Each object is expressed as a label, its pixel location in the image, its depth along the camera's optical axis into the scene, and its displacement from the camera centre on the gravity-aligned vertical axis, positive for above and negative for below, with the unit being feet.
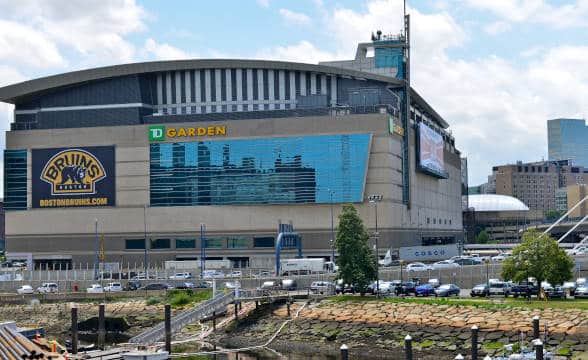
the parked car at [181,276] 381.30 -8.85
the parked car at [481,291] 295.99 -11.90
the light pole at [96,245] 478.43 +4.76
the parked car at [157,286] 361.51 -11.76
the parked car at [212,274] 376.48 -8.13
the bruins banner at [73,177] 499.10 +39.76
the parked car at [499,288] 295.69 -11.12
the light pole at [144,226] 495.00 +14.15
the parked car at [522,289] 285.23 -11.11
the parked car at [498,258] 414.53 -2.99
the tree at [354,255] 296.71 -0.82
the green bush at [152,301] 338.75 -16.15
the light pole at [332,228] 435.12 +11.53
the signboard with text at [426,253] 477.77 -0.49
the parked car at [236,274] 388.37 -8.18
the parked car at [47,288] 378.92 -12.81
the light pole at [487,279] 301.18 -9.30
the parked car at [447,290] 299.38 -11.80
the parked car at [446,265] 350.93 -4.97
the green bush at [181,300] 328.29 -15.42
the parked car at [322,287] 315.58 -11.25
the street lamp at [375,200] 299.48 +23.34
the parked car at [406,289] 308.60 -11.56
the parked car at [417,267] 354.54 -5.71
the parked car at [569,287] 286.25 -10.78
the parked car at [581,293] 278.26 -11.98
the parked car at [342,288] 310.90 -11.29
